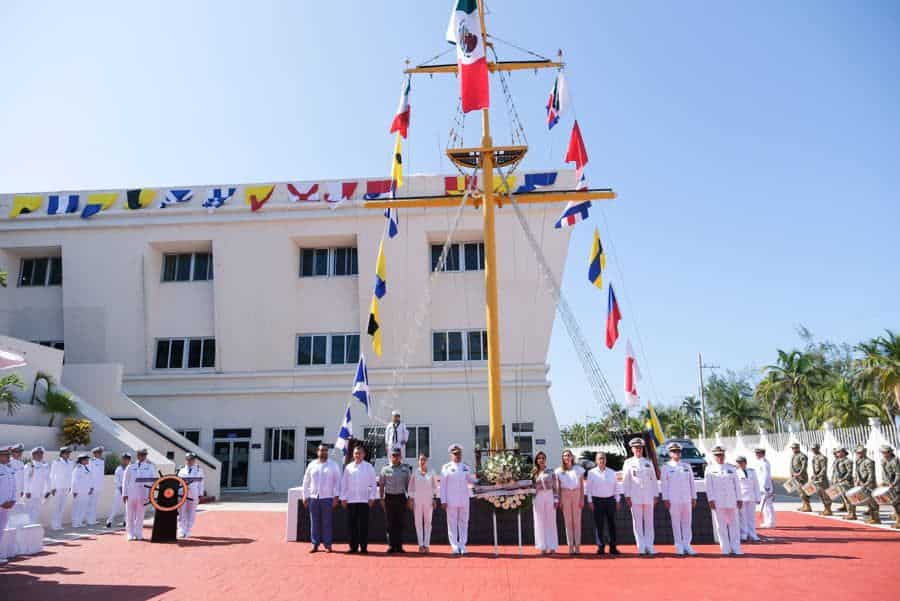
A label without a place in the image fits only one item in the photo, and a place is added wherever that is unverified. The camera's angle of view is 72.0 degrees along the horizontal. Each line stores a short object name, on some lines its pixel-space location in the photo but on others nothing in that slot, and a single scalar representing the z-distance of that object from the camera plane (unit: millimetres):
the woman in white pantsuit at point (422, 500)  10273
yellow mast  12906
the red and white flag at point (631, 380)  13320
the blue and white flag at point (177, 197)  26719
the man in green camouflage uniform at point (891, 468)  11977
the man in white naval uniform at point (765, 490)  12711
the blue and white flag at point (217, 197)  26406
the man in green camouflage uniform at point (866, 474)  12703
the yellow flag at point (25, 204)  27375
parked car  18172
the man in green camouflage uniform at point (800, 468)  15047
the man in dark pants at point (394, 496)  10164
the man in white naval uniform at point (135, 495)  11773
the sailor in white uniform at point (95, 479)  14295
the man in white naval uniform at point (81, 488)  13961
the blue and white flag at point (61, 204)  26984
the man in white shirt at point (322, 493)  10258
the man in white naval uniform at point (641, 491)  10055
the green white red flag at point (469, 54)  12211
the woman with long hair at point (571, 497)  10031
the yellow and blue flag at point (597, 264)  14820
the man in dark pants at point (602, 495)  10117
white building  25109
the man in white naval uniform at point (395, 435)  11805
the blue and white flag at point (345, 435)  12516
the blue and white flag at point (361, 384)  14164
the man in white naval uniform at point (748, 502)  11273
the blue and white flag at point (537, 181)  24938
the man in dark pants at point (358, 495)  10156
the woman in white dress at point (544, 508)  10156
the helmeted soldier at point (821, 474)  14327
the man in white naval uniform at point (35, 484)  12492
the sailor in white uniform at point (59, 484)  13492
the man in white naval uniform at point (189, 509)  12023
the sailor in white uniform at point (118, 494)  12951
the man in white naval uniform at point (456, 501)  10156
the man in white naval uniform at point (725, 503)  9883
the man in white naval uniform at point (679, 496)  10023
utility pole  40894
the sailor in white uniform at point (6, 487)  8969
